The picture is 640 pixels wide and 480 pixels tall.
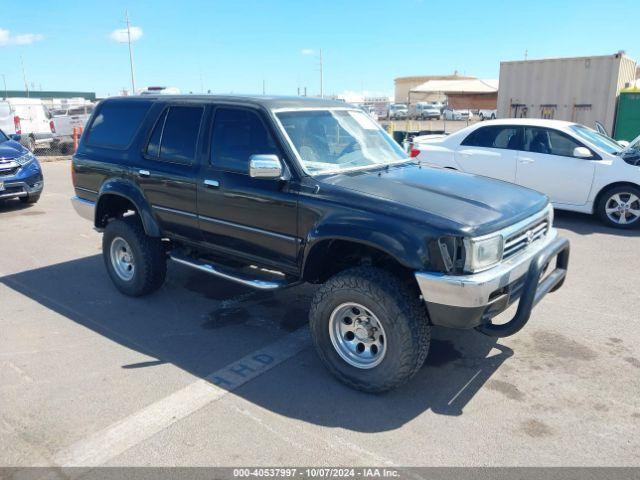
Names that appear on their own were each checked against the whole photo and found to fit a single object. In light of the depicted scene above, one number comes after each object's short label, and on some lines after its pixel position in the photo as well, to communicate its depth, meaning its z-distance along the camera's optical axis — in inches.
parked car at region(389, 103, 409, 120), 2095.1
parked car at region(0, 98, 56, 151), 788.0
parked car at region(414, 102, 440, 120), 2046.0
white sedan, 316.2
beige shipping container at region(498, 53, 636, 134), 563.5
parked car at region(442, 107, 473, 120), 2055.9
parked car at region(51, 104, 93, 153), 827.0
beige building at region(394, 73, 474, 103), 3927.2
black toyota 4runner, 130.8
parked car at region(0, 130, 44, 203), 372.5
